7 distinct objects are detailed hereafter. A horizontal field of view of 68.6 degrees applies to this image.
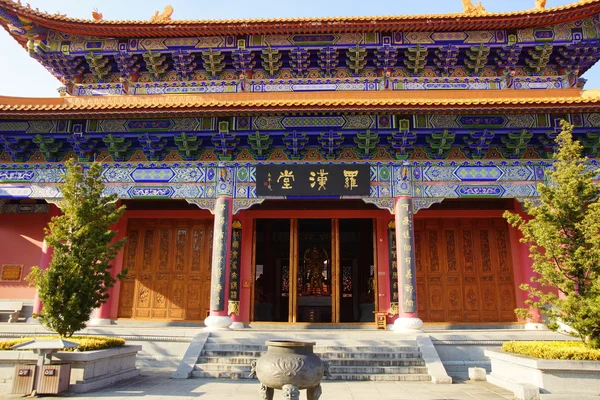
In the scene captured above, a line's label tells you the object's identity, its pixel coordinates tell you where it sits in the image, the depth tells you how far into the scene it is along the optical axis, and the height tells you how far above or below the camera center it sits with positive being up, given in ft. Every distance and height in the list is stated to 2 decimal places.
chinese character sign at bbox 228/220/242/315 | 35.88 +2.06
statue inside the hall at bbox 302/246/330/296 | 51.52 +2.64
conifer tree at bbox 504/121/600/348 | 20.94 +2.58
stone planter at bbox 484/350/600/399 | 19.36 -3.56
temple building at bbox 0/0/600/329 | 32.55 +11.32
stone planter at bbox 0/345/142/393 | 21.27 -3.61
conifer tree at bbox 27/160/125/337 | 23.70 +1.96
